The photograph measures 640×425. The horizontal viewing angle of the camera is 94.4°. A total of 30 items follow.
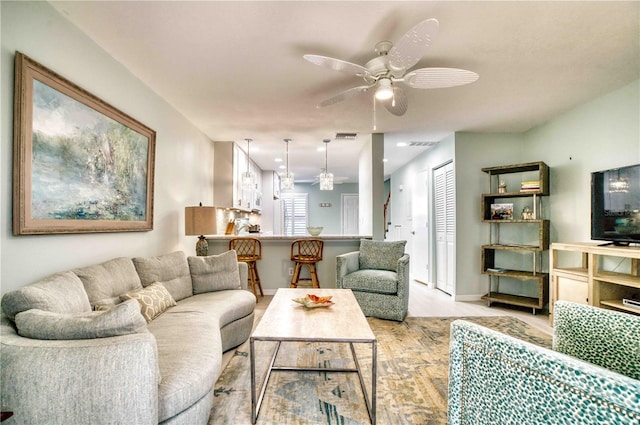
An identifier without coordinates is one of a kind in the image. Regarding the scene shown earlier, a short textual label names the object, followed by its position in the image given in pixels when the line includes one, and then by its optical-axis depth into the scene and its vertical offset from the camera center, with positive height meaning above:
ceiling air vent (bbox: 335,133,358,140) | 4.67 +1.26
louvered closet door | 4.80 -0.18
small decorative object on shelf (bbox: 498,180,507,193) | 4.30 +0.40
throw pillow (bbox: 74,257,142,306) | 1.91 -0.46
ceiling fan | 1.71 +1.00
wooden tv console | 2.62 -0.61
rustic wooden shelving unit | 3.88 -0.43
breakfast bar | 4.61 -0.65
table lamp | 3.66 -0.07
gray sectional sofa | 1.14 -0.62
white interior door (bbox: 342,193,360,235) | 10.14 +0.07
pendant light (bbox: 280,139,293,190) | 5.48 +0.62
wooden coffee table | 1.72 -0.72
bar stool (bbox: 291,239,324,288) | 4.35 -0.63
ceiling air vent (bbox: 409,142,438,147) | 5.32 +1.28
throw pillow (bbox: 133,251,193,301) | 2.56 -0.53
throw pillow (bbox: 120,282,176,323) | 2.11 -0.65
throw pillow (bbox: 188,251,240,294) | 3.01 -0.61
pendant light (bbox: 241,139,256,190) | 5.12 +0.60
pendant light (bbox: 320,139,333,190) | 5.21 +0.59
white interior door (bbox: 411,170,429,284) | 5.84 -0.31
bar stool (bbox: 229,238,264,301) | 4.37 -0.59
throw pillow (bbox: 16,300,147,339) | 1.23 -0.47
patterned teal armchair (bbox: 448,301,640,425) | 0.73 -0.49
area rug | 1.78 -1.22
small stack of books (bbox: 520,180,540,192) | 3.93 +0.38
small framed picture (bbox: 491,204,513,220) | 4.24 +0.05
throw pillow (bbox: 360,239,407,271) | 4.01 -0.55
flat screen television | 2.64 +0.09
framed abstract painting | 1.68 +0.39
